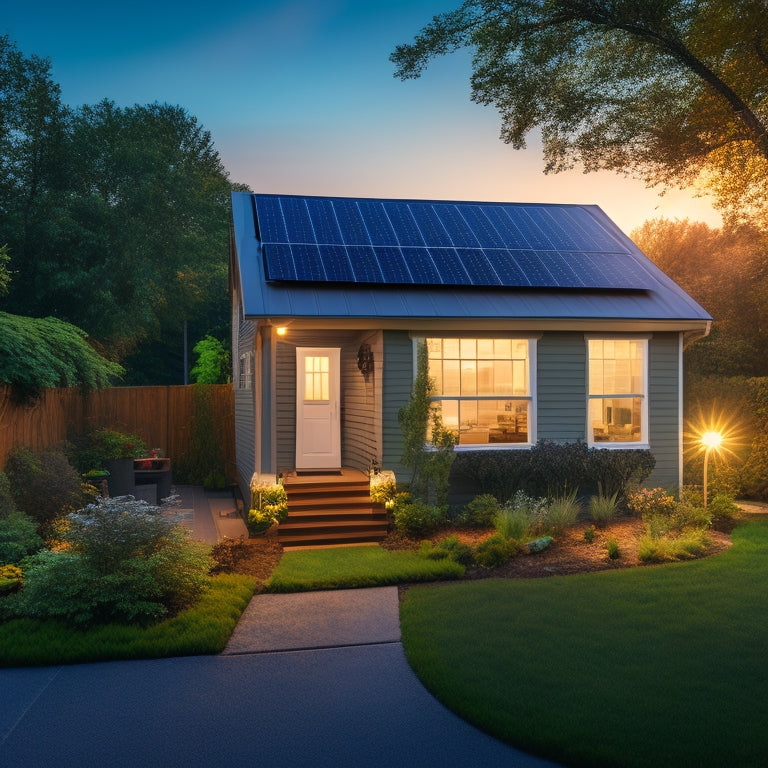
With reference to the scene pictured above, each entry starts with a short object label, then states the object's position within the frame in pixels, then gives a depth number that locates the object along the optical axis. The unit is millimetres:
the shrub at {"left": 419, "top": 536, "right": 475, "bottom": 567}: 8586
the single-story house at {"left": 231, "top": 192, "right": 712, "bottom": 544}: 10891
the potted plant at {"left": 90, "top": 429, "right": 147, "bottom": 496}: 12273
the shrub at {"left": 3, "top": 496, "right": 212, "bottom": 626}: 6309
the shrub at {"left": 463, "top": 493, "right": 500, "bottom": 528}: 10297
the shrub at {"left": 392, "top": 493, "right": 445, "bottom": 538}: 9852
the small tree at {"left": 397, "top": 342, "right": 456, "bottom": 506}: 10172
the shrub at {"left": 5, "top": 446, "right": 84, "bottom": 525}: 9297
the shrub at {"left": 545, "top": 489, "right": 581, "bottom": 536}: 9859
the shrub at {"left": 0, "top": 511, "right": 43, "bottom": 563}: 7492
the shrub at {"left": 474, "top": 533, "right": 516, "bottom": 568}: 8478
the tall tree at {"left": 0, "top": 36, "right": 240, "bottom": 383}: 22438
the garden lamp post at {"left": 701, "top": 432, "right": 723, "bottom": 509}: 10898
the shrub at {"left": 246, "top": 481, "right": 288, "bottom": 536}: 9992
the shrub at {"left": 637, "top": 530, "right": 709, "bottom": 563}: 8719
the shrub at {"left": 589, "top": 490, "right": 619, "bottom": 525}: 10641
